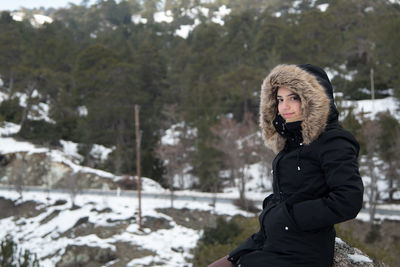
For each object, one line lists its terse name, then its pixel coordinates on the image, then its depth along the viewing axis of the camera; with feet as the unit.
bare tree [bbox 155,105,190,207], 82.84
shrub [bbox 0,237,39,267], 34.65
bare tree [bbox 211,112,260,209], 76.64
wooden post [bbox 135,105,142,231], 63.77
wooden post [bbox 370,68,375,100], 93.20
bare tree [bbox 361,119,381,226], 61.82
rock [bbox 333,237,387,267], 7.69
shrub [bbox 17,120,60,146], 116.37
